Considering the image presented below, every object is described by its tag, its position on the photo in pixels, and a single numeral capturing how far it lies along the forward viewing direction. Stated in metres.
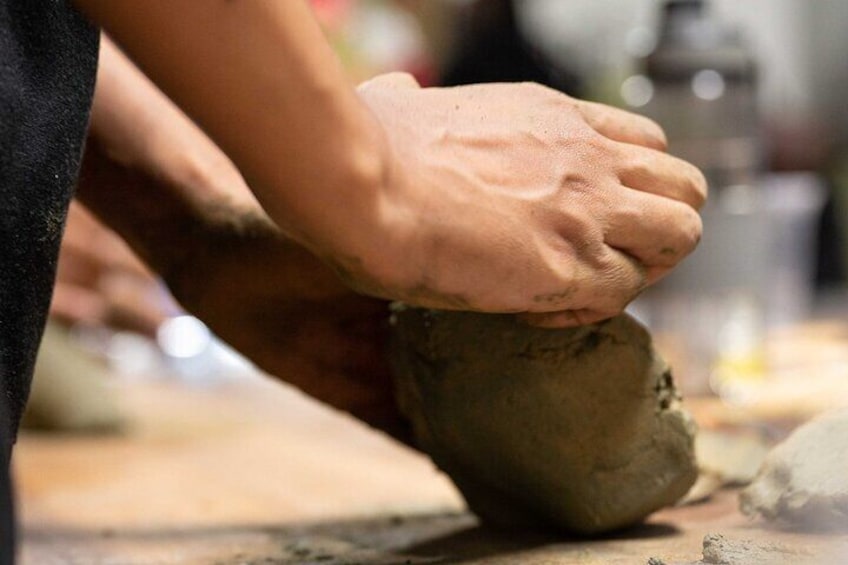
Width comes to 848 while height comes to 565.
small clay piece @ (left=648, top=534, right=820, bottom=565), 0.99
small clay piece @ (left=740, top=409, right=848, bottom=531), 1.01
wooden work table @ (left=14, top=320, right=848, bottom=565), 1.07
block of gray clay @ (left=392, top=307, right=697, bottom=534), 1.06
